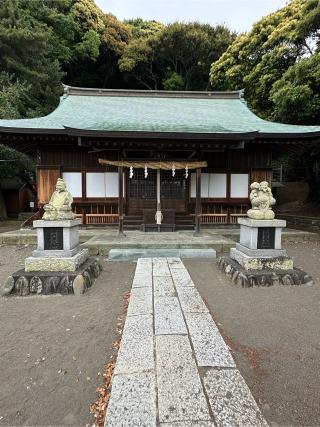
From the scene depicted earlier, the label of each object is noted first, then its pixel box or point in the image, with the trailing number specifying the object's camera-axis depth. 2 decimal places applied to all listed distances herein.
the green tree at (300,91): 10.45
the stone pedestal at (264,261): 4.98
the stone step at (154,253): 7.10
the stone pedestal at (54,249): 5.00
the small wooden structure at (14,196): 19.64
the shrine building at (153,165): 8.92
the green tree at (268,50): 12.09
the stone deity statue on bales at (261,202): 5.45
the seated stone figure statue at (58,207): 5.26
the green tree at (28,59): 14.73
